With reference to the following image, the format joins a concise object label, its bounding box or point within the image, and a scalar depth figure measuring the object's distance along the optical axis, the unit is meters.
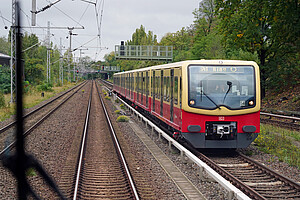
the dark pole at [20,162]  7.08
